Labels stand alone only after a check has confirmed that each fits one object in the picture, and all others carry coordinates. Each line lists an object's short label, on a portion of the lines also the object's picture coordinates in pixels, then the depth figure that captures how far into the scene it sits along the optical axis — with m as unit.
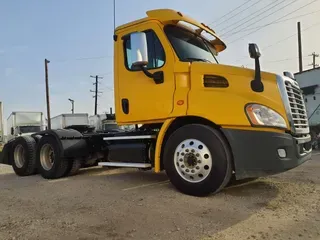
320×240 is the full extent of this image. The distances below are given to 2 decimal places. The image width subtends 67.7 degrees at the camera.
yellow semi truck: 3.34
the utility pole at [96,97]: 40.80
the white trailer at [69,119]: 21.37
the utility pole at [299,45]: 21.74
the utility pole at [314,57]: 35.70
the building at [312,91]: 11.26
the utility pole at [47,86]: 24.09
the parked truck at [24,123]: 21.49
